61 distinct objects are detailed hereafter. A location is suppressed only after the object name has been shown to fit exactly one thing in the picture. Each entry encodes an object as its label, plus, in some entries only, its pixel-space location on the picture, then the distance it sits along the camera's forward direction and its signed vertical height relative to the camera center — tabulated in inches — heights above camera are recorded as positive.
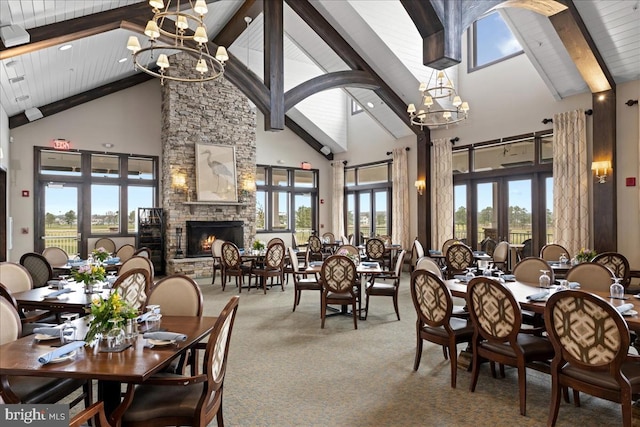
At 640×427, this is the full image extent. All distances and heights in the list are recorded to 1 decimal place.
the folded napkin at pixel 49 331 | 99.2 -27.6
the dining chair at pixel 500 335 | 120.6 -37.4
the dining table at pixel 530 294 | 112.0 -28.7
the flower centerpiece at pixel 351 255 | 244.7 -24.2
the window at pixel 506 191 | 331.9 +22.4
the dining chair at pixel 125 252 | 294.5 -24.6
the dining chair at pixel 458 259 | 302.2 -32.1
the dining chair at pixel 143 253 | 251.3 -21.7
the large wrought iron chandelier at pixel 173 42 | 162.1 +135.9
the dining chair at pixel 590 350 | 96.6 -33.9
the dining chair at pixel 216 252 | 359.4 -30.5
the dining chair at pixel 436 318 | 140.4 -36.5
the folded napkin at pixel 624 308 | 117.4 -27.2
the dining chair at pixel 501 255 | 313.6 -30.6
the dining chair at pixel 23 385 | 85.9 -39.3
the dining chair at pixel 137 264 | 192.1 -21.7
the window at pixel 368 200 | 494.6 +21.0
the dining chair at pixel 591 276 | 162.7 -25.0
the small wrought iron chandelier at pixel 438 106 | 368.2 +101.7
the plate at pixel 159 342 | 92.4 -28.4
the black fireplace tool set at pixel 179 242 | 402.6 -24.0
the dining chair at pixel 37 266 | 224.1 -26.1
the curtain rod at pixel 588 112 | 292.7 +74.5
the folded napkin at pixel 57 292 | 155.7 -29.0
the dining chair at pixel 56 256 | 279.1 -26.4
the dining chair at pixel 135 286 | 143.3 -24.4
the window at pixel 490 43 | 345.4 +152.6
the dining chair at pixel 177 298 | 126.0 -25.0
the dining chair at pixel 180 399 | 83.6 -39.6
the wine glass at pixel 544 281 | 154.3 -24.9
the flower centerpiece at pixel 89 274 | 151.6 -21.1
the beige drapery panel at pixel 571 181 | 296.4 +25.6
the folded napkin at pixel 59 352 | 80.9 -27.6
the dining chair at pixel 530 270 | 183.0 -24.8
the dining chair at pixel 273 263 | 312.2 -35.5
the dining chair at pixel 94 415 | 62.3 -32.6
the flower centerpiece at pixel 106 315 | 89.5 -21.6
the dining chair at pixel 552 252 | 274.5 -24.9
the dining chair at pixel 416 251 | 344.3 -30.4
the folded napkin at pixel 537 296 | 134.6 -27.1
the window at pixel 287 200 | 517.7 +22.9
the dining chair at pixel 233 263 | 322.0 -36.3
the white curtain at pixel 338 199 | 541.6 +23.7
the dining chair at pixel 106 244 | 386.0 -24.6
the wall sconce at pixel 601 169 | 278.2 +31.9
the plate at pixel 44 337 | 97.2 -28.5
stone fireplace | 402.0 +68.3
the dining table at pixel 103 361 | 76.9 -29.2
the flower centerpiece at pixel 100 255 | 218.7 -20.3
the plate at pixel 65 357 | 82.3 -28.5
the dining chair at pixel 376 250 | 383.9 -32.2
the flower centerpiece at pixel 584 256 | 235.0 -23.8
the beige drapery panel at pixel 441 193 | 396.8 +22.7
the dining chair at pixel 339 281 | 213.5 -34.3
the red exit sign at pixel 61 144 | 383.7 +70.6
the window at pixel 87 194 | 386.6 +25.0
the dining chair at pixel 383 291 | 229.5 -41.9
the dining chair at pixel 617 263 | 216.5 -26.2
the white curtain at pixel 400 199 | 442.3 +19.2
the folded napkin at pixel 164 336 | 94.6 -27.8
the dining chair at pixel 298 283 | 241.6 -40.0
